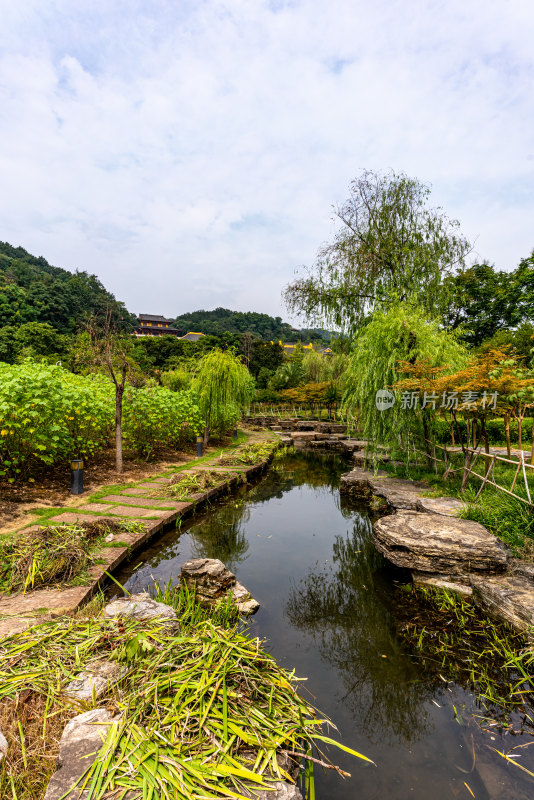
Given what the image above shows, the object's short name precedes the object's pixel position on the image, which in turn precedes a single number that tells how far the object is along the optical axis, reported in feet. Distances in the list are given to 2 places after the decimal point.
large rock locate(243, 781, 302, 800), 4.33
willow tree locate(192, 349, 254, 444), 37.01
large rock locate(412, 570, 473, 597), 12.24
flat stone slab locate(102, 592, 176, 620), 8.58
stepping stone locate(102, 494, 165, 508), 18.83
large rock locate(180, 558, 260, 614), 11.62
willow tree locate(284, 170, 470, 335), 33.12
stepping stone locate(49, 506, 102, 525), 15.20
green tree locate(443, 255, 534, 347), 66.23
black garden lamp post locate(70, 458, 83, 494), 19.01
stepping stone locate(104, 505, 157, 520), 16.99
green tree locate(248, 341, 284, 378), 118.62
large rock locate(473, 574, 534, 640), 9.79
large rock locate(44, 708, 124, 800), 4.34
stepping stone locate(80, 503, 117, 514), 17.07
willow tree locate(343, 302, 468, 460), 21.45
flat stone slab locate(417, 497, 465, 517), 15.57
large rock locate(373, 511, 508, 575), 12.23
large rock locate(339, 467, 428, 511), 18.47
